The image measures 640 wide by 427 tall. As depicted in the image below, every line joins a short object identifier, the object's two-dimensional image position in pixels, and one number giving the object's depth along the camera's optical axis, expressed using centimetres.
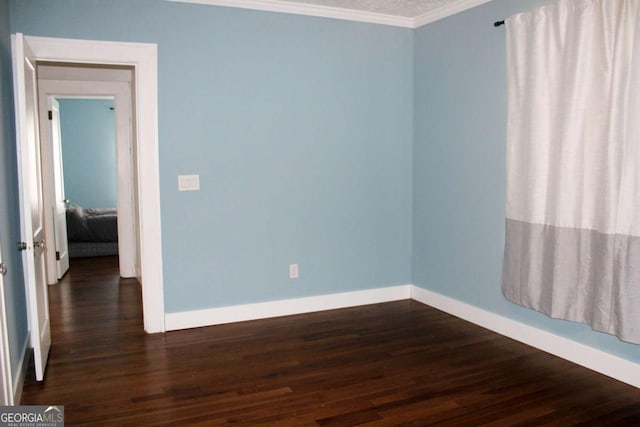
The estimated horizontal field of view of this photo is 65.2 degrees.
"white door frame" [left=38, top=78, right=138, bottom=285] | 550
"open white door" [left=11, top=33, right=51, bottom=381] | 282
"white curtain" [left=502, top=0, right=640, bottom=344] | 269
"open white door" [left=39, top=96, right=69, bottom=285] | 552
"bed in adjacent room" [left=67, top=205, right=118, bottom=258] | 715
